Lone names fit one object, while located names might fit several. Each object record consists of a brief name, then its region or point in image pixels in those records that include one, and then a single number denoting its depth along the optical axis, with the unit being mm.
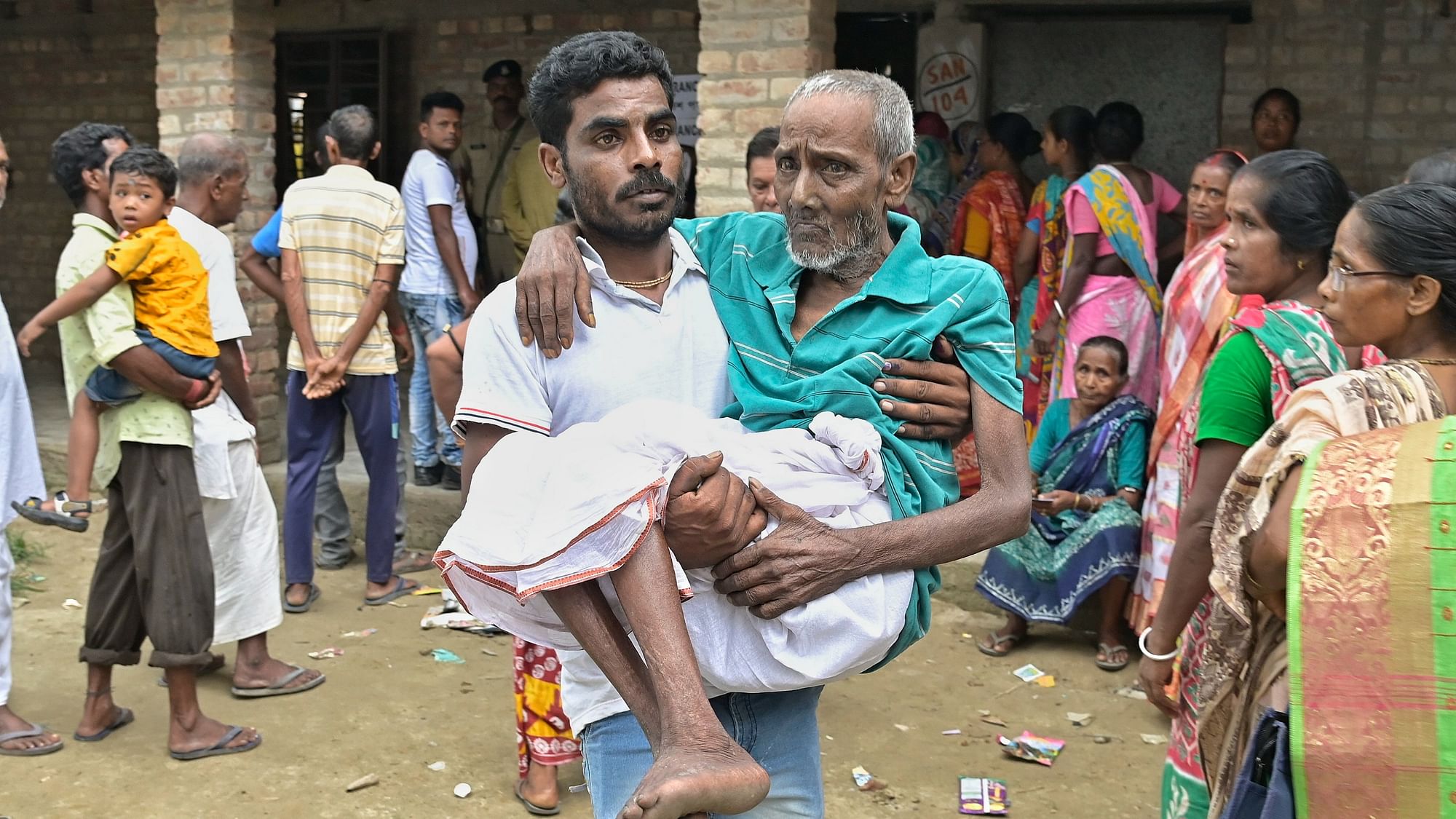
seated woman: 5355
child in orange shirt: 4285
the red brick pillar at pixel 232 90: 7273
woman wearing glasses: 1992
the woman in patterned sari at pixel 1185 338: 4059
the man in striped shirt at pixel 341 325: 5922
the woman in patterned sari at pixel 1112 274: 6043
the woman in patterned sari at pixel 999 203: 7090
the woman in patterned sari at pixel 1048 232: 6652
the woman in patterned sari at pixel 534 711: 3965
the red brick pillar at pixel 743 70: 5891
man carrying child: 4316
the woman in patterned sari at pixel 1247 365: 2771
